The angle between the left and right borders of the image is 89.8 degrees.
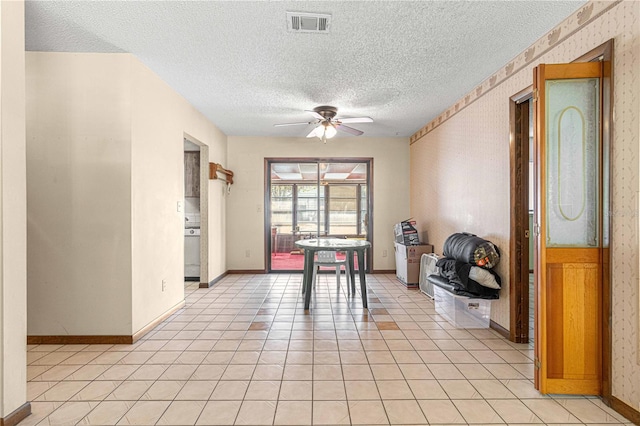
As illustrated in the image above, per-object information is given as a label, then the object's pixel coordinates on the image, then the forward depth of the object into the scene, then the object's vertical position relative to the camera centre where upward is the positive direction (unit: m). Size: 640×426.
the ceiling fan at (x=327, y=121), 4.01 +1.15
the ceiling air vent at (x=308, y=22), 2.23 +1.37
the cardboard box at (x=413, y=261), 4.88 -0.76
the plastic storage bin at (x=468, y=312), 3.27 -1.04
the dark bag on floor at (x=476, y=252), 3.13 -0.41
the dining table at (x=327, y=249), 3.70 -0.49
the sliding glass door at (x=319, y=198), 6.10 +0.26
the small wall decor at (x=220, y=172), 4.95 +0.65
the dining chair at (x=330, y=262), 4.17 -0.66
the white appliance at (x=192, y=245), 5.25 -0.54
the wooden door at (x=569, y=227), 2.01 -0.11
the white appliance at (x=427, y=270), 4.34 -0.82
